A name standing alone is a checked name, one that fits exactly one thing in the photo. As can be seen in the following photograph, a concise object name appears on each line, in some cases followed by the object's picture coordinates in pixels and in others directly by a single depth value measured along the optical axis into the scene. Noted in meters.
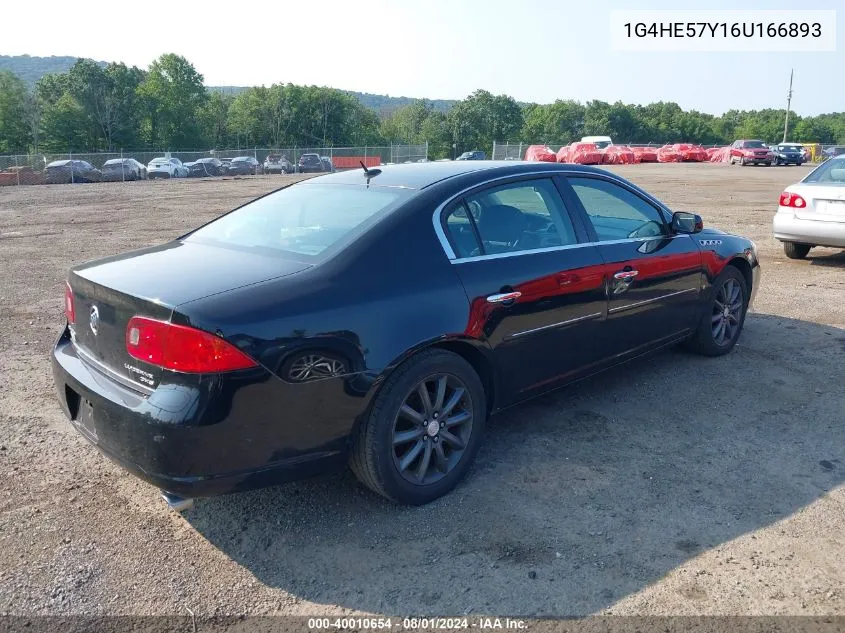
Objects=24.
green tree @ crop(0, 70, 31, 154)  71.00
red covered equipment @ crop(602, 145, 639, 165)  51.59
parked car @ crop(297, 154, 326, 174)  48.38
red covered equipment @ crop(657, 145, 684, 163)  57.02
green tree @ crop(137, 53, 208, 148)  84.06
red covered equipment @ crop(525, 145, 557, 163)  48.94
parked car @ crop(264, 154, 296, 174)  47.16
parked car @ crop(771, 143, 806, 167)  48.38
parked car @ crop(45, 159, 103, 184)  36.88
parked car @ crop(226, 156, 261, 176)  45.08
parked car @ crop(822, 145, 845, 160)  59.79
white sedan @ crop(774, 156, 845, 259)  8.88
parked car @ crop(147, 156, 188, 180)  42.25
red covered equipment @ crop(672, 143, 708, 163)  57.00
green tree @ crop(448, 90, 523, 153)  94.31
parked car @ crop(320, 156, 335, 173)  48.69
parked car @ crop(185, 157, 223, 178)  43.22
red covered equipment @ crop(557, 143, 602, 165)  50.89
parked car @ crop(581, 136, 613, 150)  60.46
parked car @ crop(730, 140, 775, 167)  46.97
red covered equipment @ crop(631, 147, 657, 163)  55.42
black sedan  2.81
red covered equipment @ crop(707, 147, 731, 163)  52.88
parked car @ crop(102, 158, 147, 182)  38.38
